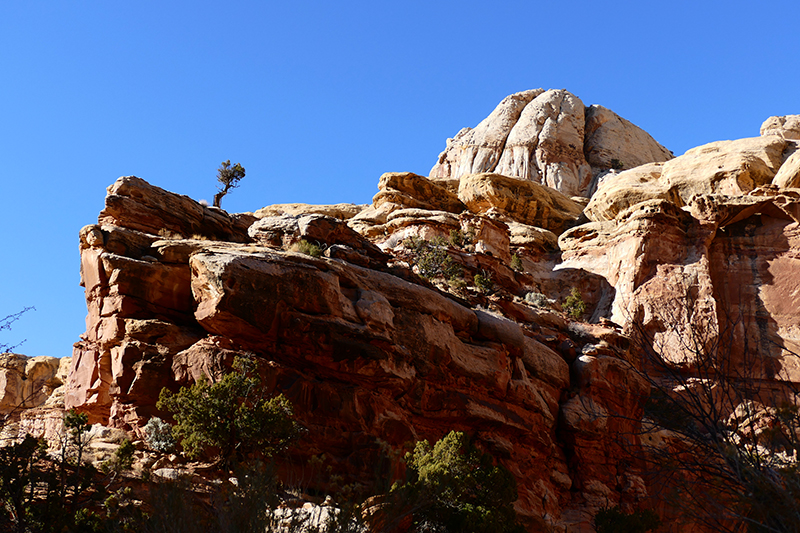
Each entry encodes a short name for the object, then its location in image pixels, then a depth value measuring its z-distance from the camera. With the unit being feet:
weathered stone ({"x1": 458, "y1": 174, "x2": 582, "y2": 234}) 172.14
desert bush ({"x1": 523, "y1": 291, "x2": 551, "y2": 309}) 119.85
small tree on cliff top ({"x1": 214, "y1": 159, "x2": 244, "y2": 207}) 143.43
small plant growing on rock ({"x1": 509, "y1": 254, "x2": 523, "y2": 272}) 135.15
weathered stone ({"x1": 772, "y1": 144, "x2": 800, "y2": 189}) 140.23
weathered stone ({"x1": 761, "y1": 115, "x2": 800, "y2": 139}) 206.69
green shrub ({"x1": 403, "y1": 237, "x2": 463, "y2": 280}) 113.19
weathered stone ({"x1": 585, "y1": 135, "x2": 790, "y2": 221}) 151.33
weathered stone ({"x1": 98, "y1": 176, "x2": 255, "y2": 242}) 89.04
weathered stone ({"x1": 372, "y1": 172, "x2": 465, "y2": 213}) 166.61
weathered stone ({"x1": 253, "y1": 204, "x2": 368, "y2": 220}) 176.95
